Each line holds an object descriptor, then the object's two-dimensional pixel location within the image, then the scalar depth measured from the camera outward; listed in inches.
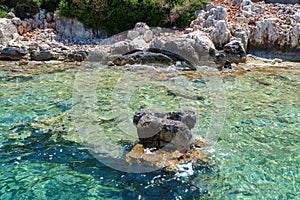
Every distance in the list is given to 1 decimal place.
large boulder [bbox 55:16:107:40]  767.7
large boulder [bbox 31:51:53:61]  655.1
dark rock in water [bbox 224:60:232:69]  604.7
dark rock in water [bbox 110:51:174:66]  612.7
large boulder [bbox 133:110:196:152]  253.6
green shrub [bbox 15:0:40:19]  802.8
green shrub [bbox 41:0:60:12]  822.0
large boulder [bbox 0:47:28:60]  656.4
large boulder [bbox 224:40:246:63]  644.7
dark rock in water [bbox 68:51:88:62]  659.4
